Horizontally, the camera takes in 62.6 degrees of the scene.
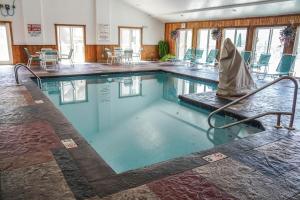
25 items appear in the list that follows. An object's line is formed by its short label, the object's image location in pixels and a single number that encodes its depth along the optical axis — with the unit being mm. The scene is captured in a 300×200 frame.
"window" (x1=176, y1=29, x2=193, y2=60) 12889
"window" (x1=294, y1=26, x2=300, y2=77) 8163
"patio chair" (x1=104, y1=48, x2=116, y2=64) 11626
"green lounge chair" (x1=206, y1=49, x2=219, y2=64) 9961
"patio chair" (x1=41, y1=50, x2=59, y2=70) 9117
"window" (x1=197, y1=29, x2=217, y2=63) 11643
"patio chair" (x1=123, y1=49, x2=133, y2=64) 10782
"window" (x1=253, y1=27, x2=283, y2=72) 9000
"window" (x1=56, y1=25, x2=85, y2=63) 11414
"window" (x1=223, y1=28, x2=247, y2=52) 9984
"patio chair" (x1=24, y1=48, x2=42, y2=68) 9402
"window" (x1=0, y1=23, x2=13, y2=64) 10188
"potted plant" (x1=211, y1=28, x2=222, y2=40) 10716
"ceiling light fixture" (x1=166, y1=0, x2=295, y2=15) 7756
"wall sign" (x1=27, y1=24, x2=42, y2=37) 10334
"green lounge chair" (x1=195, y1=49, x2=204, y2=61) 10636
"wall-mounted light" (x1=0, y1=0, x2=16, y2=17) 9844
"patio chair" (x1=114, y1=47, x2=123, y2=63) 11455
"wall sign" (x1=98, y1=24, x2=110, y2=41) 11852
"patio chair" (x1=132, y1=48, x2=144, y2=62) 12797
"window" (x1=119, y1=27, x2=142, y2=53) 12924
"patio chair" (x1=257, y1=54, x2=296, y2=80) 7348
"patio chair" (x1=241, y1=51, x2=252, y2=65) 8898
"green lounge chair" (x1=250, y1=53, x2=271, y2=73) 8172
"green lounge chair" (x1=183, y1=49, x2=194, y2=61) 10875
